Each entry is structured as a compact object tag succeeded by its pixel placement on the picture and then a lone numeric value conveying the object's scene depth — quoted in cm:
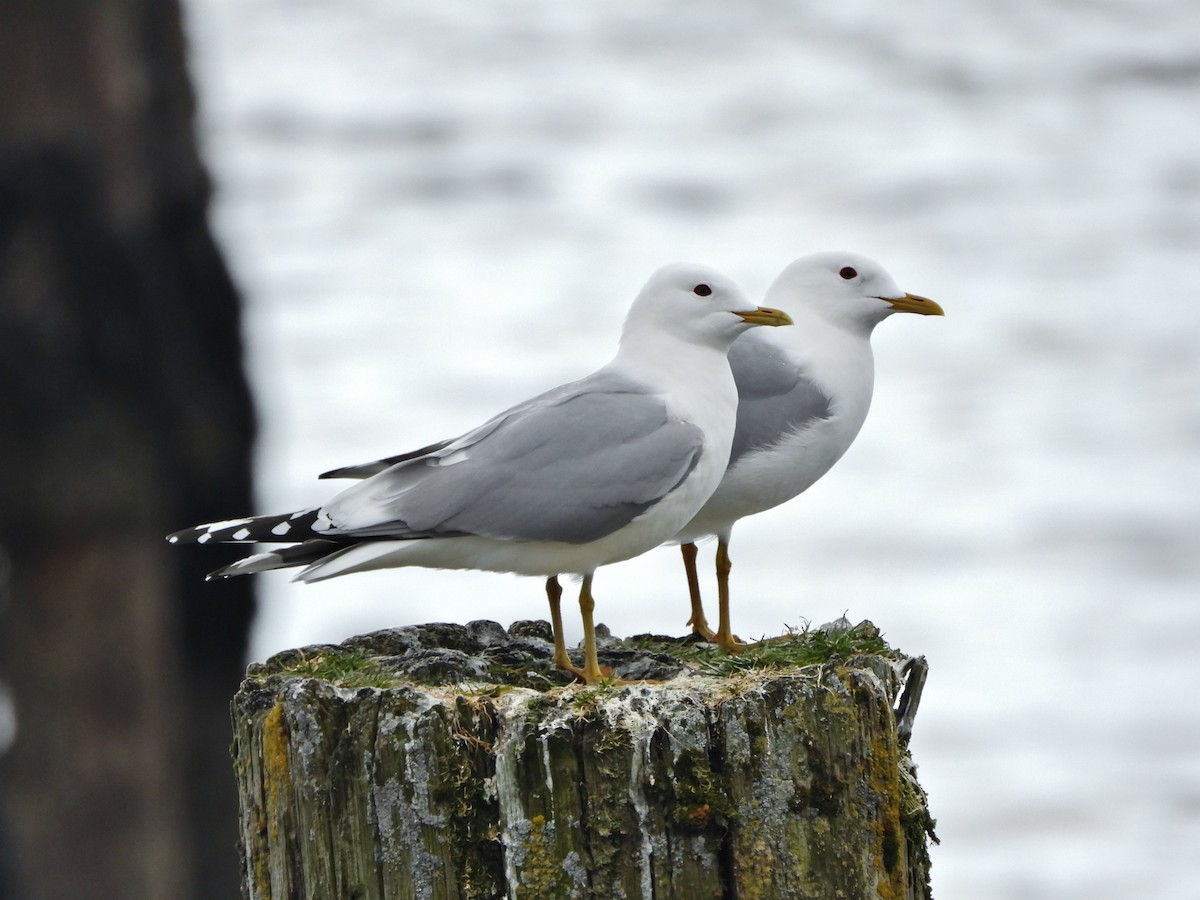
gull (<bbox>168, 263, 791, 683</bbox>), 995
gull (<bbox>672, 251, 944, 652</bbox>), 1191
